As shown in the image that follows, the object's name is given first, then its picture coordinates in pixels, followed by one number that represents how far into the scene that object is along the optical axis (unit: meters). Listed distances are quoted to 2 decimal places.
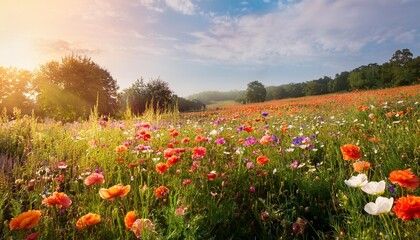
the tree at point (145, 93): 26.88
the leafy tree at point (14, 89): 40.25
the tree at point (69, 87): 20.16
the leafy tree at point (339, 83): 71.44
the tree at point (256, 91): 68.19
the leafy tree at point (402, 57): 55.21
